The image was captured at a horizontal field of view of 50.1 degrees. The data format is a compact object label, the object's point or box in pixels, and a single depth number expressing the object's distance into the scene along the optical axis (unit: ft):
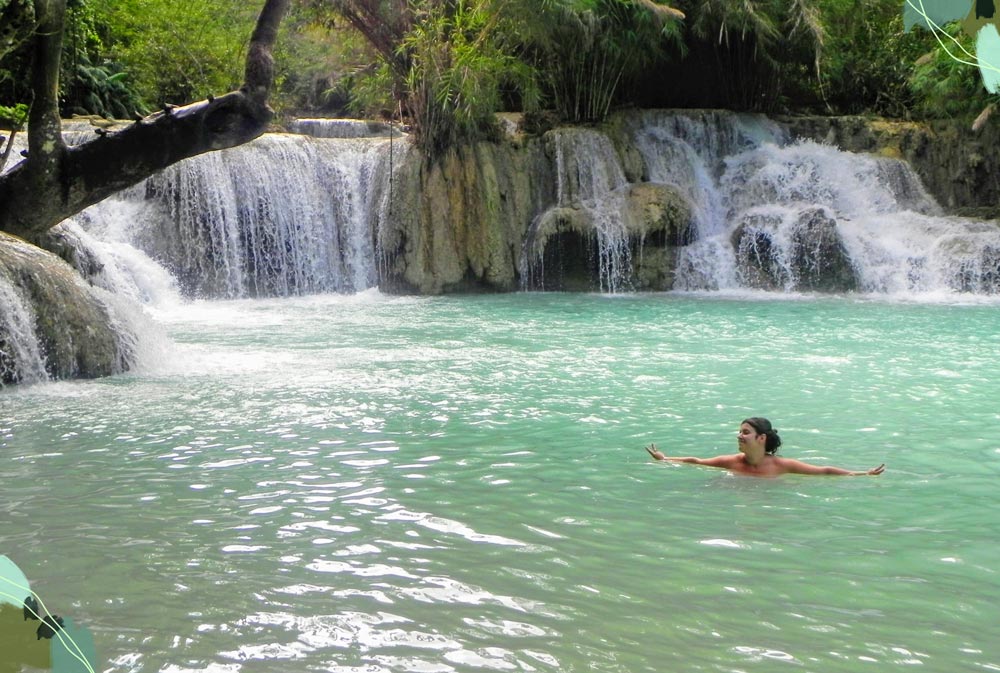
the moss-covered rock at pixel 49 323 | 26.74
